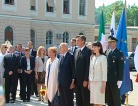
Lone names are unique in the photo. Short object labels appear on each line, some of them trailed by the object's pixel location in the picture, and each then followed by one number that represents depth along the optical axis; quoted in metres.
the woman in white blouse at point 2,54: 10.96
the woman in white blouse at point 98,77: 7.91
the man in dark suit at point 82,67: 8.23
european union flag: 9.80
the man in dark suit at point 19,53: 11.52
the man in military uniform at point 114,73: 8.54
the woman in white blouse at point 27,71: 11.47
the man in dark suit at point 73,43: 11.49
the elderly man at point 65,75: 8.45
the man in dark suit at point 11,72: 11.08
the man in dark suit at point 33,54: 12.31
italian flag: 11.03
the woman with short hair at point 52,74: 8.54
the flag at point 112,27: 10.54
